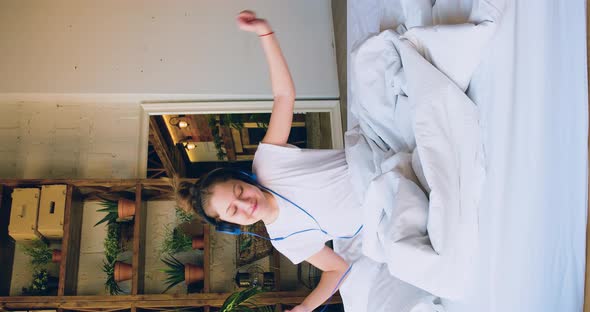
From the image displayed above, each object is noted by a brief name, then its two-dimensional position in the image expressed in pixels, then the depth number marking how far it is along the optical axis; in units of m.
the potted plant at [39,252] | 2.75
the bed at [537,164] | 1.07
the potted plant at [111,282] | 2.74
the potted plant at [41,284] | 2.68
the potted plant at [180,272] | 2.70
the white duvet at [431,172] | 1.08
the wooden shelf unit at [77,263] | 2.53
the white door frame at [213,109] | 3.13
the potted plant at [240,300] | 2.30
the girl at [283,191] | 1.58
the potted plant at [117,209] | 2.75
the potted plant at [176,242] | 2.86
